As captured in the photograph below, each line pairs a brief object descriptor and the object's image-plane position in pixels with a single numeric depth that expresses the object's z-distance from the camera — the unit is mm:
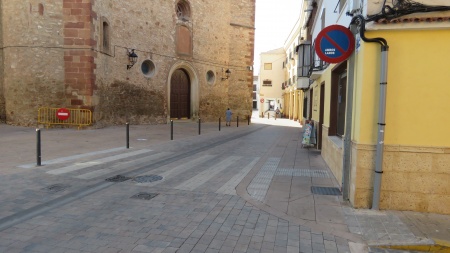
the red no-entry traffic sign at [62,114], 14836
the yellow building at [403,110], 4211
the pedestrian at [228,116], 21203
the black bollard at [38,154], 6930
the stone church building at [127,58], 15062
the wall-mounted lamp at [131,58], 17938
